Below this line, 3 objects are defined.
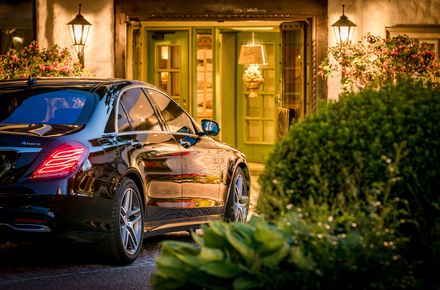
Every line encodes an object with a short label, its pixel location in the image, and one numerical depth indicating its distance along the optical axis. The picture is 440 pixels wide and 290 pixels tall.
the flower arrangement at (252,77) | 21.69
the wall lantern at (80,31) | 17.64
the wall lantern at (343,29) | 17.69
